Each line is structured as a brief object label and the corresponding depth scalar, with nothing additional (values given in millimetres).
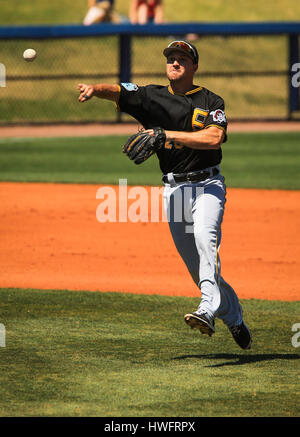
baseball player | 11914
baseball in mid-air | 14648
